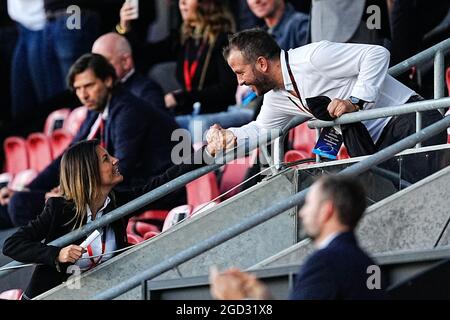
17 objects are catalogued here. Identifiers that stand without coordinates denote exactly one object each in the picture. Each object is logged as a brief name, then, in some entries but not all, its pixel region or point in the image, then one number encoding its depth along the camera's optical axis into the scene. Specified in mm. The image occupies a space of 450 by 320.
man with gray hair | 20906
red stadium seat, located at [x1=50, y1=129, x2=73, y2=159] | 23594
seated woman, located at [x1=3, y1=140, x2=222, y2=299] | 15328
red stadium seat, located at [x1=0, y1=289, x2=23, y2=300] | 16266
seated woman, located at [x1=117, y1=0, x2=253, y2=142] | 20687
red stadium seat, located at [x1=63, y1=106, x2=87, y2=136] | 23727
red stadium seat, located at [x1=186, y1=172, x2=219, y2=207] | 18766
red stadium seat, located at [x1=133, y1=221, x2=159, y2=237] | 18203
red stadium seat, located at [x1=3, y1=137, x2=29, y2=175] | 24828
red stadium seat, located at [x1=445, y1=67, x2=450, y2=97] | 18484
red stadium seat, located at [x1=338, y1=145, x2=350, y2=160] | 16437
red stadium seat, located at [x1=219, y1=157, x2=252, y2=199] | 19266
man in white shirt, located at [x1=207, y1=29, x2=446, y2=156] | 15109
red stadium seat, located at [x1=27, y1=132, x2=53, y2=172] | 24141
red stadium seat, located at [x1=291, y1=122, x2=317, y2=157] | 18781
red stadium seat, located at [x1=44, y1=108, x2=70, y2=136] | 24837
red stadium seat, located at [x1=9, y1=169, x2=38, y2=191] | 22625
